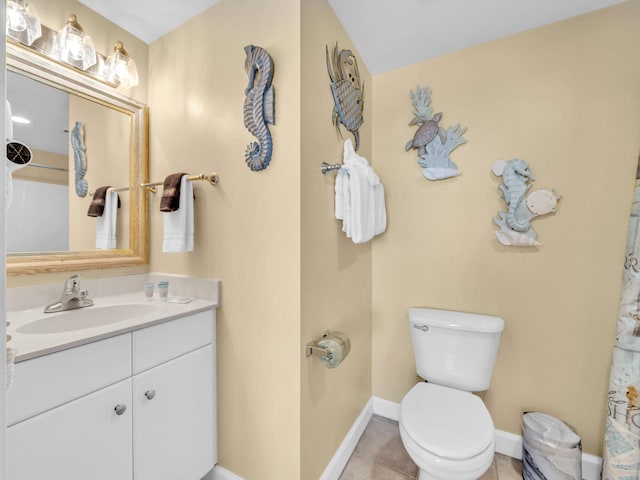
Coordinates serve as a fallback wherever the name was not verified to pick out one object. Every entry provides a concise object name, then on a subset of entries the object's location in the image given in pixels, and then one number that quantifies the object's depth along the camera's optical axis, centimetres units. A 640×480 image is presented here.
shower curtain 116
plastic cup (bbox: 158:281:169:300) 137
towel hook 125
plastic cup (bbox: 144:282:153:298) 138
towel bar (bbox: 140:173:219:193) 130
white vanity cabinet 76
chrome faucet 115
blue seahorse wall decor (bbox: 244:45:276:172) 114
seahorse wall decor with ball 142
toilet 103
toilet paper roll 114
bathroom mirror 117
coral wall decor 162
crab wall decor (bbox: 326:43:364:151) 136
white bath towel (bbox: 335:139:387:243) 132
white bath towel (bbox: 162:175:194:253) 130
